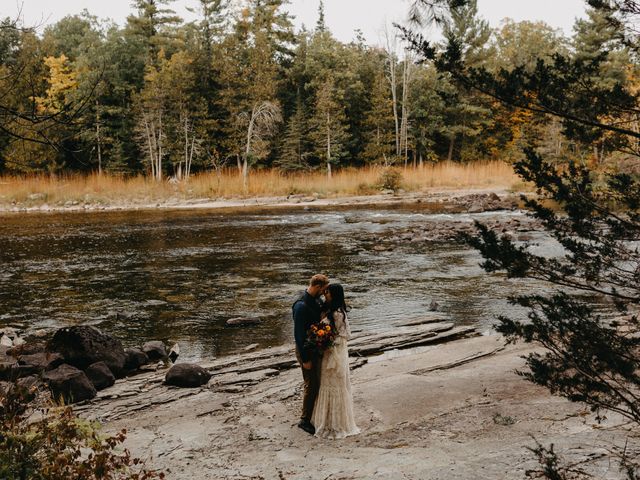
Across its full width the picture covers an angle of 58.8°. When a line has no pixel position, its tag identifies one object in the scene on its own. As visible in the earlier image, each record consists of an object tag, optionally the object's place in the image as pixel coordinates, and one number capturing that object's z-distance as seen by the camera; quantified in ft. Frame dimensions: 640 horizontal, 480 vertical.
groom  19.81
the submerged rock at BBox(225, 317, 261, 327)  36.32
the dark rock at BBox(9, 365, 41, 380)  25.22
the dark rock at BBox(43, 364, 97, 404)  23.30
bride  19.20
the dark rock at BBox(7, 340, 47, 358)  28.09
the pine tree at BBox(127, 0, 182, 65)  163.73
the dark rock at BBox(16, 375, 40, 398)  22.72
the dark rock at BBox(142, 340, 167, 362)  30.17
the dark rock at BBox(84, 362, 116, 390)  25.08
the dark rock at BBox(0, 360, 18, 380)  24.41
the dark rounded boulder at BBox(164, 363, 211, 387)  25.03
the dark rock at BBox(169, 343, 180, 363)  30.36
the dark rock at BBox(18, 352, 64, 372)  25.77
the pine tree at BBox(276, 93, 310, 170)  153.69
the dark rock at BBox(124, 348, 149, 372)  28.37
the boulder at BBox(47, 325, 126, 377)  27.04
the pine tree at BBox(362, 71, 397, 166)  157.58
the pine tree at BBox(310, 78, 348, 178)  145.19
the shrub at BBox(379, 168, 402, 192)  128.67
